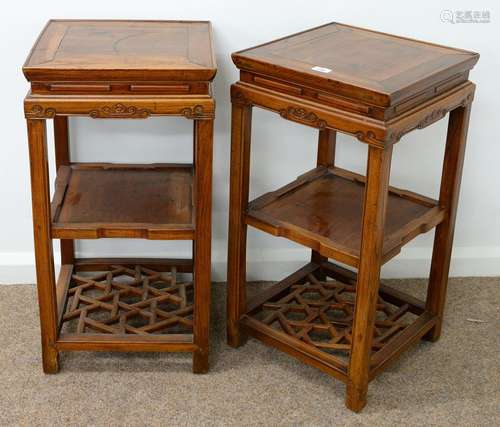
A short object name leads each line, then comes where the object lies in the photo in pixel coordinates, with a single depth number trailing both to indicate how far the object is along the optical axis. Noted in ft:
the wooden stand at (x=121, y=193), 5.56
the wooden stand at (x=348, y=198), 5.49
